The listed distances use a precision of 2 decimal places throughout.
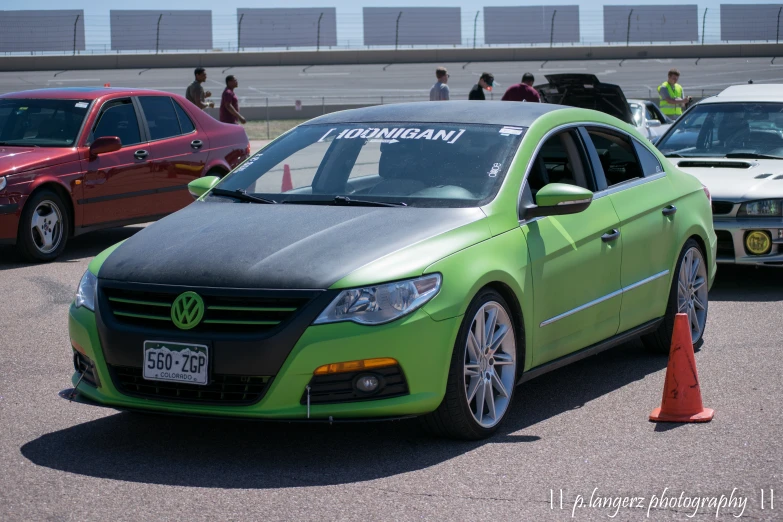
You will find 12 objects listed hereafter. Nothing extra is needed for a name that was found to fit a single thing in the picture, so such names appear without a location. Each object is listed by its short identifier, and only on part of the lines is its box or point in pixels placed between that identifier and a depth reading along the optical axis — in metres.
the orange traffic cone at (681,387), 5.56
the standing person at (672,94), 21.09
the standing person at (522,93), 18.12
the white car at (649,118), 18.25
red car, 10.99
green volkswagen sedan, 4.74
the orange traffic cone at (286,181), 6.12
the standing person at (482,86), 19.52
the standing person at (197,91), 18.89
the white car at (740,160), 9.55
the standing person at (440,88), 19.27
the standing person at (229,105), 19.38
